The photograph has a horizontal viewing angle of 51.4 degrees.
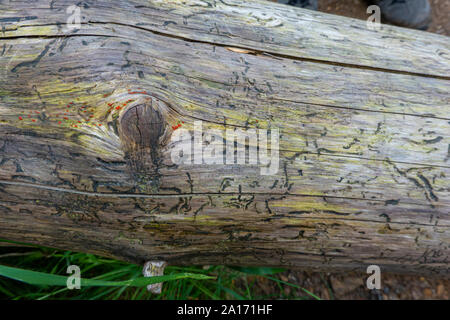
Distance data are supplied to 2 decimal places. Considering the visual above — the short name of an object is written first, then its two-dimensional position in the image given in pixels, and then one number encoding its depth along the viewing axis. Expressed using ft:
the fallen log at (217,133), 1.81
